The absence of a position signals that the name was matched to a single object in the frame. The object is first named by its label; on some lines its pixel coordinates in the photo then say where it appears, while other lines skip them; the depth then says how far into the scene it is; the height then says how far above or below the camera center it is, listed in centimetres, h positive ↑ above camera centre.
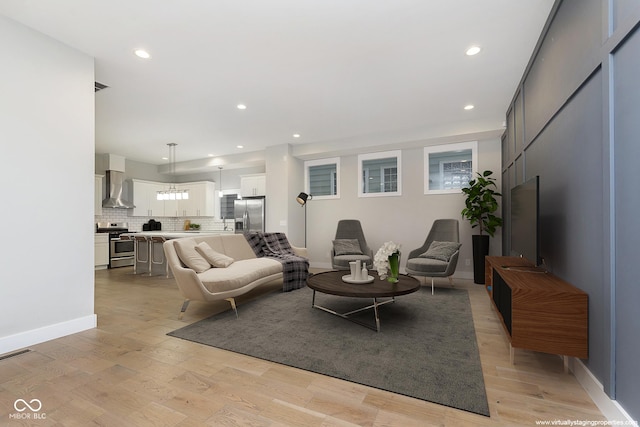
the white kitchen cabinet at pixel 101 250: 661 -85
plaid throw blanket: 445 -70
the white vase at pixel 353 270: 338 -66
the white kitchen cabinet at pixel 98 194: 692 +47
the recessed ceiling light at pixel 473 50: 292 +167
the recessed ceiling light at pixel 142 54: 296 +165
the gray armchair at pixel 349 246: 508 -62
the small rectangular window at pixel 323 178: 670 +84
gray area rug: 191 -113
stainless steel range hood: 716 +59
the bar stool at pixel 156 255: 587 -85
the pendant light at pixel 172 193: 656 +46
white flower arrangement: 315 -47
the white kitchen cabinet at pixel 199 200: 830 +38
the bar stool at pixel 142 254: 608 -87
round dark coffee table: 281 -77
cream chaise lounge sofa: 313 -71
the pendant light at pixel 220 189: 848 +72
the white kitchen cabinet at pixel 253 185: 741 +74
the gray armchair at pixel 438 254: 433 -66
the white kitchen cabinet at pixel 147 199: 781 +40
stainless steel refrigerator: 702 -1
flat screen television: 230 -6
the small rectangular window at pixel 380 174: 608 +86
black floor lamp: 577 +31
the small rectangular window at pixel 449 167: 549 +92
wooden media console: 182 -67
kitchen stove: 685 -80
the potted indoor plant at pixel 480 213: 488 +1
